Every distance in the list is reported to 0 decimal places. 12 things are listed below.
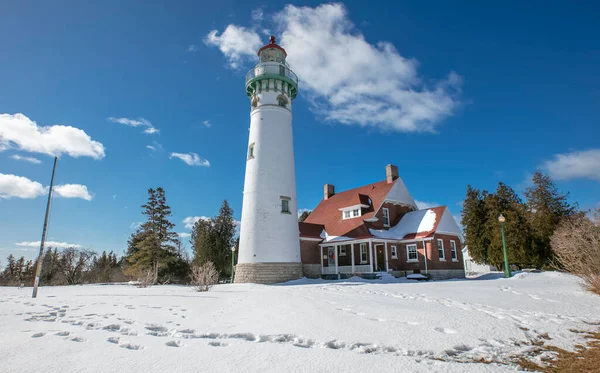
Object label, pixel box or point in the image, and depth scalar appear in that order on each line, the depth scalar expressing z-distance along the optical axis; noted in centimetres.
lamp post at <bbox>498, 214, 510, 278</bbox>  1894
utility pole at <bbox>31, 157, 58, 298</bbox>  1396
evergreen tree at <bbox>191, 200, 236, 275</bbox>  3719
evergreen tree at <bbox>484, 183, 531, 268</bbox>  3151
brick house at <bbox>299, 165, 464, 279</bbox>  2452
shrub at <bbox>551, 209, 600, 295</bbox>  1004
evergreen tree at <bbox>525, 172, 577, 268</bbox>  3059
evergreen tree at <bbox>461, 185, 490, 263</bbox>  3669
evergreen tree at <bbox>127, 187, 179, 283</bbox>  2966
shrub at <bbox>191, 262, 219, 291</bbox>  1504
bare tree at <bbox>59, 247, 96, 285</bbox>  2906
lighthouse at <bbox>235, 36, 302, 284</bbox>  2059
